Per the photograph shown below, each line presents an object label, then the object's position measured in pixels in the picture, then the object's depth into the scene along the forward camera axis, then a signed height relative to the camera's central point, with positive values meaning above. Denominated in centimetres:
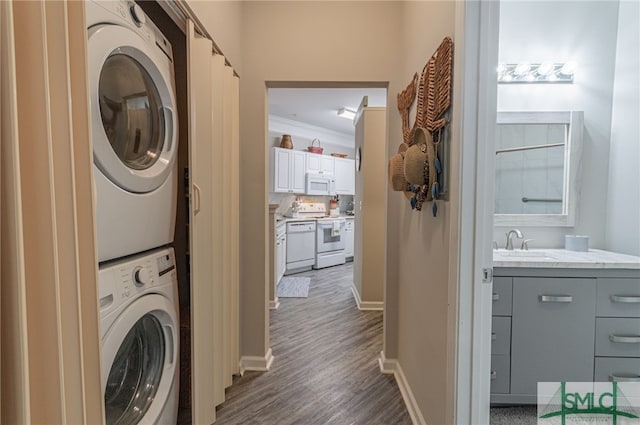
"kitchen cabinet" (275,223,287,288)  404 -78
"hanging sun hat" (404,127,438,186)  129 +15
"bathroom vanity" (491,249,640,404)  156 -69
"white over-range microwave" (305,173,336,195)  542 +23
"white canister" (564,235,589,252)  193 -31
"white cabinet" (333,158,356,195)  601 +43
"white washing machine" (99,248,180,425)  94 -56
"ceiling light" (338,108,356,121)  468 +137
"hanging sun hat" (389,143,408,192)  153 +12
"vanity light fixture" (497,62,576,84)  200 +86
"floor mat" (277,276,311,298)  375 -127
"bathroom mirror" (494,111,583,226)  203 +18
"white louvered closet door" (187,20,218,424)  138 -15
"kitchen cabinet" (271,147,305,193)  484 +45
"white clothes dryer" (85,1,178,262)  89 +26
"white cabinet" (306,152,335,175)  541 +63
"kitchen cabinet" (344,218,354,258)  567 -81
